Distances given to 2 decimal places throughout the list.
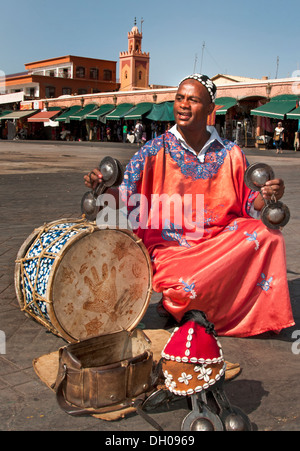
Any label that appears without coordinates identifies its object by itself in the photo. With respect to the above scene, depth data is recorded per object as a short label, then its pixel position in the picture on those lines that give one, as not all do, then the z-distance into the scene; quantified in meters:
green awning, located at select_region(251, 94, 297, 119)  24.77
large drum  2.61
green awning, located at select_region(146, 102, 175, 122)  31.80
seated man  3.04
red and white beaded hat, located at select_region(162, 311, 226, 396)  2.16
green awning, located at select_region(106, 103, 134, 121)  34.60
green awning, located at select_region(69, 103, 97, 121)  38.20
